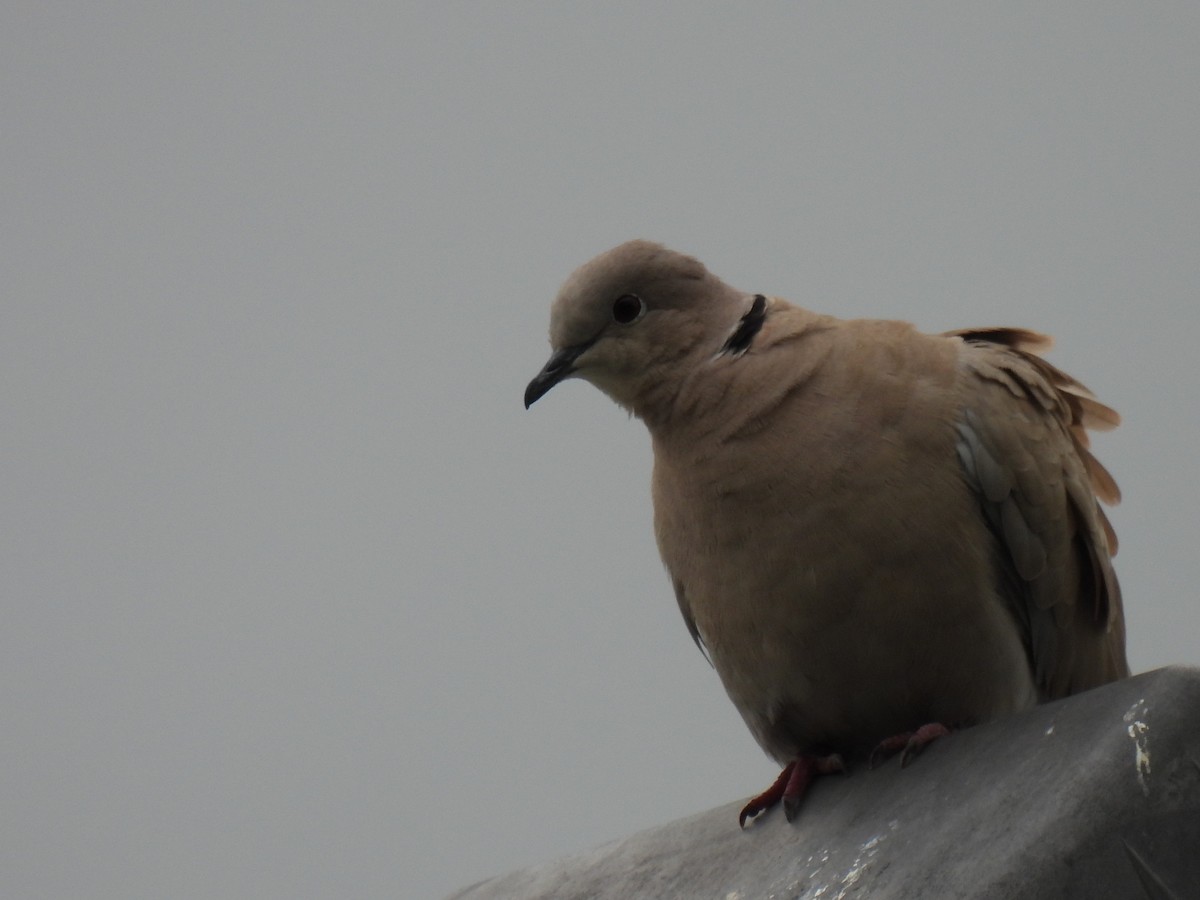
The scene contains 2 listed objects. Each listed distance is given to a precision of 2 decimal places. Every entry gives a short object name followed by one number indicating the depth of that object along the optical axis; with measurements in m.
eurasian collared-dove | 5.46
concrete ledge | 4.02
